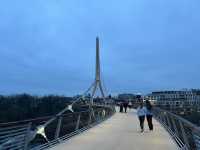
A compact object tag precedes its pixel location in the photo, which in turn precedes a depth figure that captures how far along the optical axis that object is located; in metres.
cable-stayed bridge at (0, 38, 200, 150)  4.70
